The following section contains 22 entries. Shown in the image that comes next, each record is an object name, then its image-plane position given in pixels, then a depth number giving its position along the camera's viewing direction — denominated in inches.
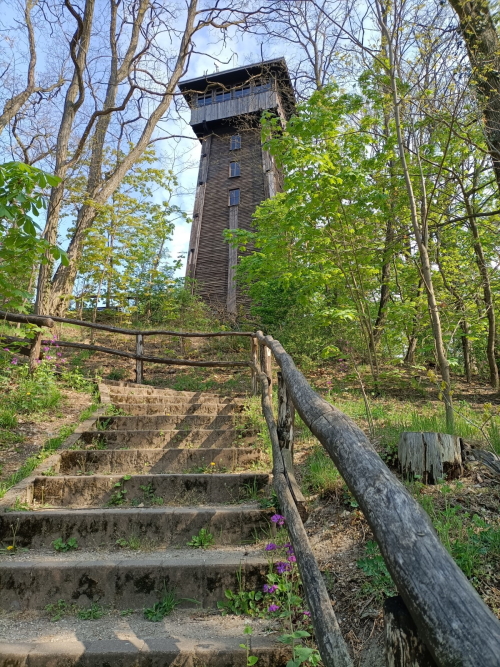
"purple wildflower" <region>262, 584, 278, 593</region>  89.6
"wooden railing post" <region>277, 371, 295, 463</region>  138.2
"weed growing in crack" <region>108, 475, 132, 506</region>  141.9
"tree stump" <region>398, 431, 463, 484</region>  124.8
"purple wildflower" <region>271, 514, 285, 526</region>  106.8
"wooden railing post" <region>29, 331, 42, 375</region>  245.6
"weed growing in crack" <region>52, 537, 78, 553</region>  118.7
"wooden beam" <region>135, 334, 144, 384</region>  300.0
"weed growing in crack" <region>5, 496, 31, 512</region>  126.3
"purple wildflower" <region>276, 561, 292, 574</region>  91.8
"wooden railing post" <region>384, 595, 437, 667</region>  38.5
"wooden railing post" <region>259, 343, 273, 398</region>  239.1
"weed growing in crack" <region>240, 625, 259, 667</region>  74.6
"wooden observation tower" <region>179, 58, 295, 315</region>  690.2
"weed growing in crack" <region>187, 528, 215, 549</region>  119.6
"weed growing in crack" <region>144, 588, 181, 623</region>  95.4
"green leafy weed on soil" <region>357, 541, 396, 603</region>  87.0
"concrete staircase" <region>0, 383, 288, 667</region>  81.5
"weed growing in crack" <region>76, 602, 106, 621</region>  95.3
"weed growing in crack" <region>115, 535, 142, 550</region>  119.0
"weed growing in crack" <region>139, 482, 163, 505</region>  141.6
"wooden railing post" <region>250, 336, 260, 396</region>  260.2
